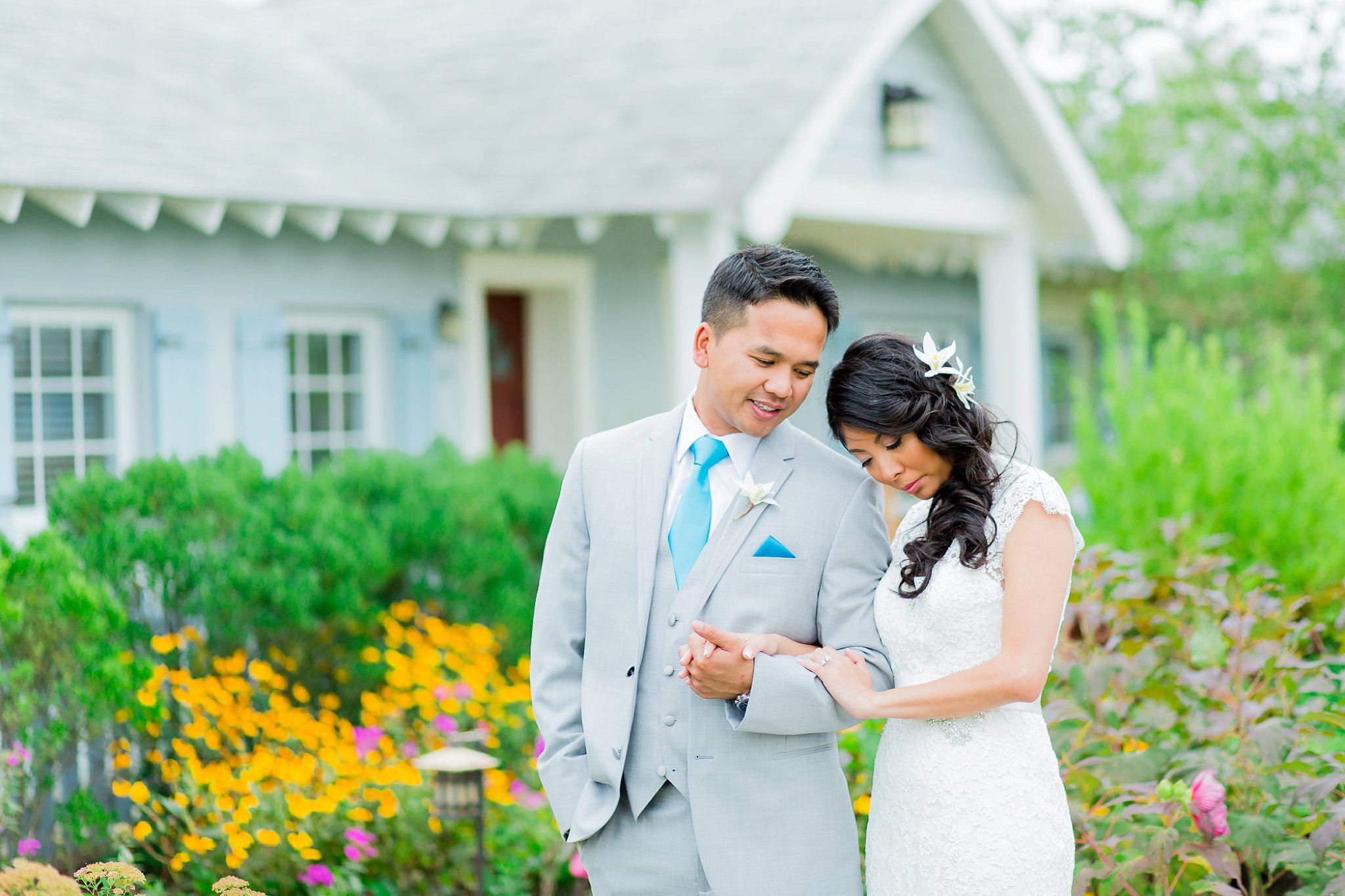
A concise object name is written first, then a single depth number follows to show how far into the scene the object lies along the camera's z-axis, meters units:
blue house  6.59
